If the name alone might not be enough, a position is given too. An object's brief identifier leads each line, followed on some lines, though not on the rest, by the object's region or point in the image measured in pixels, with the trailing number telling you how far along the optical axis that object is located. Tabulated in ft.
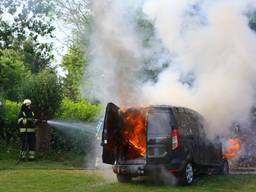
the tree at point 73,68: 88.71
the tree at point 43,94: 64.08
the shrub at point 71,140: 67.51
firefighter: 59.93
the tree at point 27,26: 83.20
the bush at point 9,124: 67.05
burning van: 42.55
